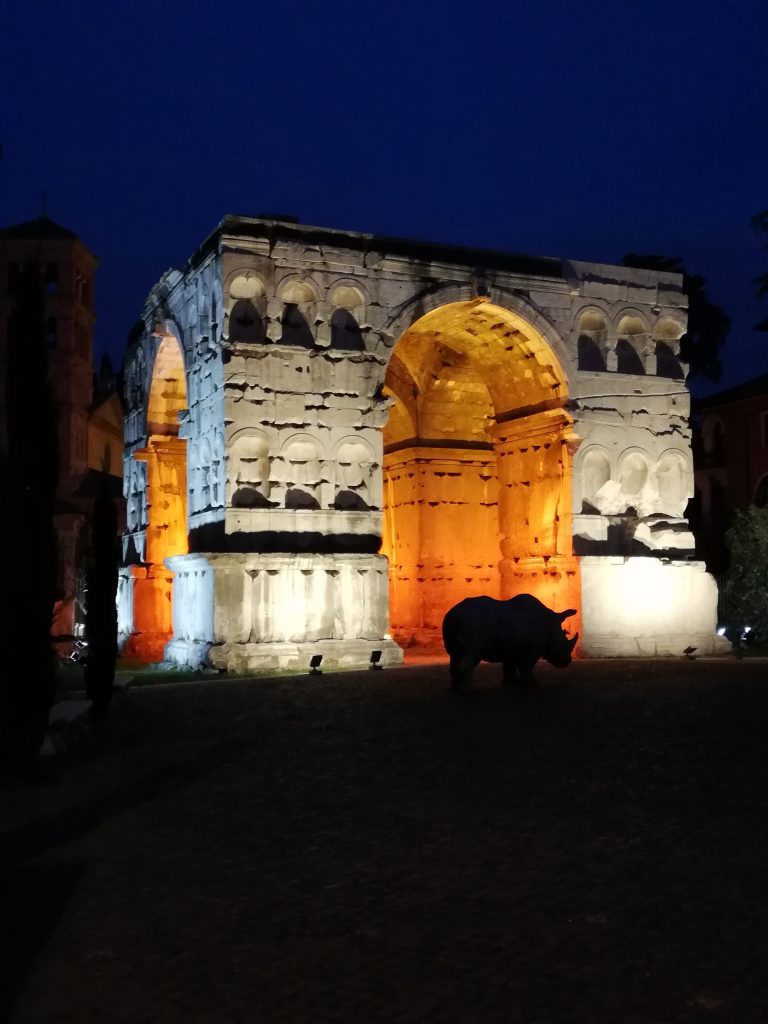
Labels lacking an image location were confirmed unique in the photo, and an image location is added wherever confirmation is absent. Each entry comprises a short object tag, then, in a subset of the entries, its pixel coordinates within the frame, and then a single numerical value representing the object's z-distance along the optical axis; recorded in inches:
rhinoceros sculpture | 544.4
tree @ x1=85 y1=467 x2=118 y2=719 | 491.2
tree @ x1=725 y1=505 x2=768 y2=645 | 908.0
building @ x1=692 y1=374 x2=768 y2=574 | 1519.4
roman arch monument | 707.4
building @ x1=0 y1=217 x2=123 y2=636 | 1868.8
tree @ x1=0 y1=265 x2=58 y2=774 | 375.6
